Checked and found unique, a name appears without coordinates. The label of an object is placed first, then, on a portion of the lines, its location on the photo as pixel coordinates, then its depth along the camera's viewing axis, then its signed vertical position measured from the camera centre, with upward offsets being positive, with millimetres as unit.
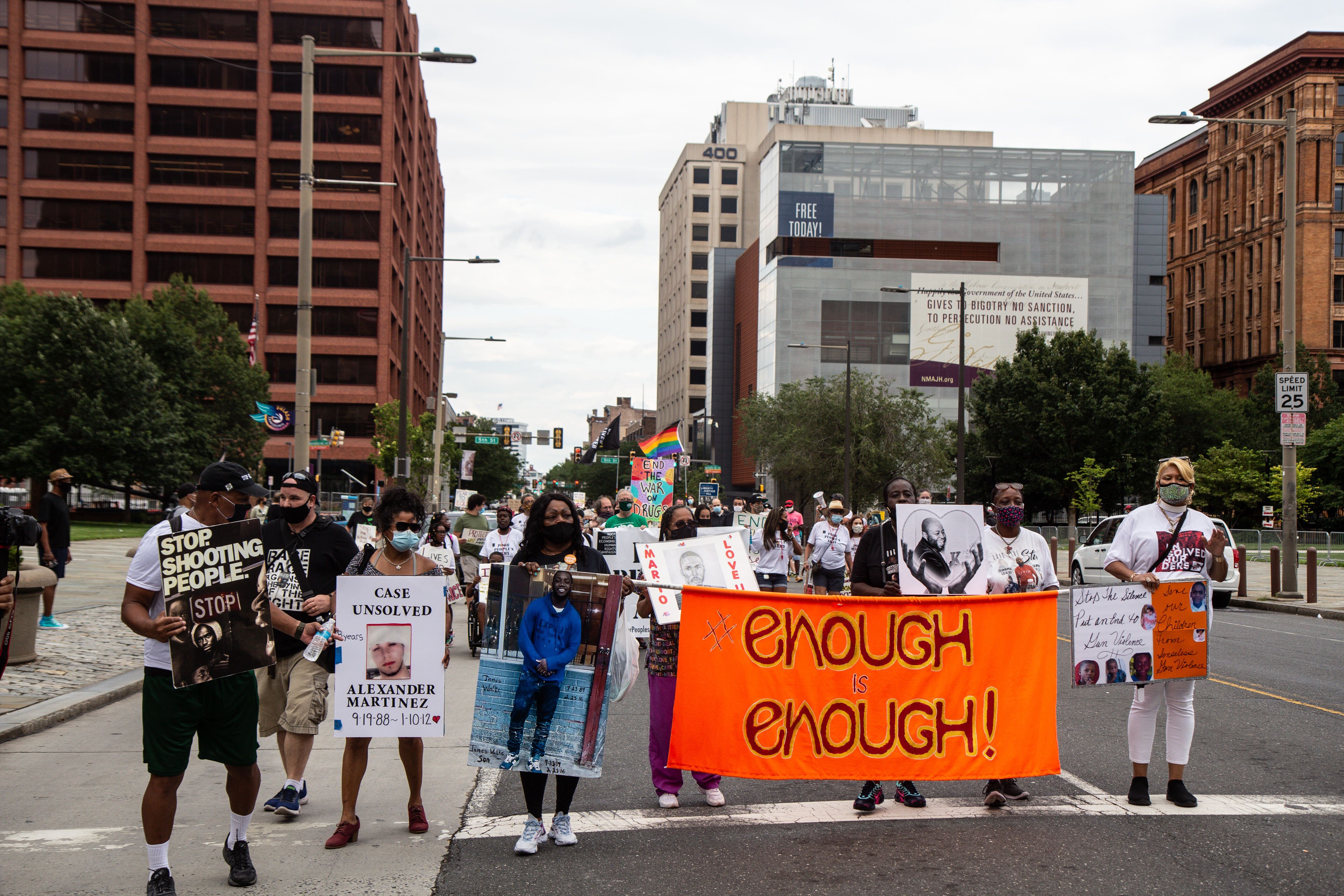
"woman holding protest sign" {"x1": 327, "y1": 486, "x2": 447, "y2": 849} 5961 -599
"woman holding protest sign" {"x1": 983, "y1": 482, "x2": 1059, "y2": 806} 7078 -535
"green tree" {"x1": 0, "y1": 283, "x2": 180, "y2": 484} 46594 +2233
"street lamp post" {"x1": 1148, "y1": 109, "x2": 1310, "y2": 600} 21797 +2859
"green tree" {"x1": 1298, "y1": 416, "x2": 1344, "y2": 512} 66812 +955
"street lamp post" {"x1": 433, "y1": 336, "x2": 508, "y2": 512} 41188 +1194
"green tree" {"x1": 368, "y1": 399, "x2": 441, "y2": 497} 58031 +693
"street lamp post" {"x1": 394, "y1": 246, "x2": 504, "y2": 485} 26656 +1676
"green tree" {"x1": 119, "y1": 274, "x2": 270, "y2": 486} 54562 +4264
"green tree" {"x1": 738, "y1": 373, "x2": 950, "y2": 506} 58812 +1279
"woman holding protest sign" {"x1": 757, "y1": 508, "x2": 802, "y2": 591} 15055 -1196
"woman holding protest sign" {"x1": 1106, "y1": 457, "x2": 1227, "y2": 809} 6605 -546
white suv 22781 -1938
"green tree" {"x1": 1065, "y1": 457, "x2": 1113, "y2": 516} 45438 -710
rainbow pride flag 28938 +466
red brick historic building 83438 +21046
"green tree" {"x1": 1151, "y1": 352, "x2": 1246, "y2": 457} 80500 +3941
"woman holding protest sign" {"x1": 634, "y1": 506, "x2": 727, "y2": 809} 6742 -1463
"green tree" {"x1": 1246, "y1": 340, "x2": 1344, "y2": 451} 77438 +4734
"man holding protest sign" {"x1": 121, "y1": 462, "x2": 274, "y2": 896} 4988 -1147
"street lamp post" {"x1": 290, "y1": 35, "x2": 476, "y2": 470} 15617 +2746
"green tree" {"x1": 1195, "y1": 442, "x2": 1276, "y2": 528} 56031 -722
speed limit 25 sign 21594 +1449
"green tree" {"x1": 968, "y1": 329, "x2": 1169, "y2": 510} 56531 +2578
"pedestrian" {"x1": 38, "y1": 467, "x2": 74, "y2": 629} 15109 -988
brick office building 72750 +18650
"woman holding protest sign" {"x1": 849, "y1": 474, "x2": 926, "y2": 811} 7074 -599
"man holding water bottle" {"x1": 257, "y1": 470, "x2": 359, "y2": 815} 6246 -781
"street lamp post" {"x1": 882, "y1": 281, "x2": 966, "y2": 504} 32406 +1791
